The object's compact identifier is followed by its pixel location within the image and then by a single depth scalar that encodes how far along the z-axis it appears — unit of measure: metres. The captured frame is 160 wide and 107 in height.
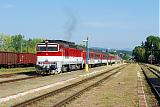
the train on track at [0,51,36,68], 56.77
